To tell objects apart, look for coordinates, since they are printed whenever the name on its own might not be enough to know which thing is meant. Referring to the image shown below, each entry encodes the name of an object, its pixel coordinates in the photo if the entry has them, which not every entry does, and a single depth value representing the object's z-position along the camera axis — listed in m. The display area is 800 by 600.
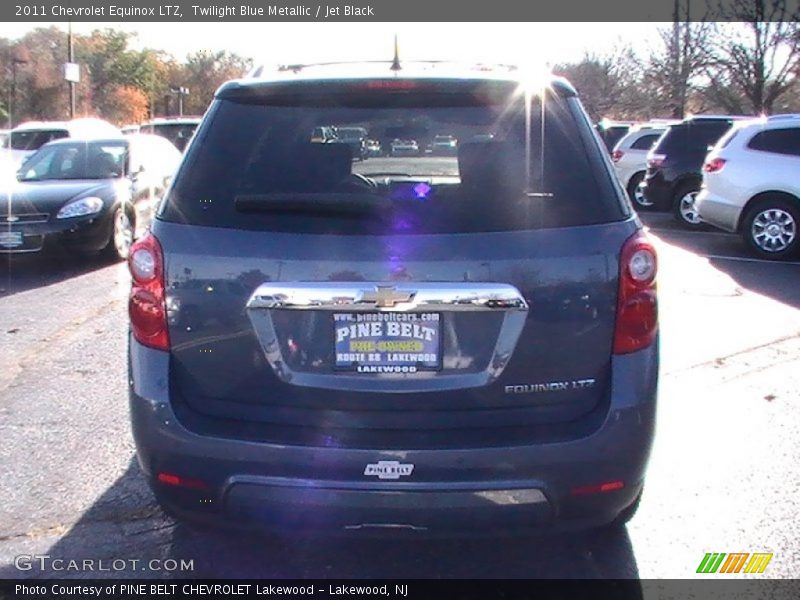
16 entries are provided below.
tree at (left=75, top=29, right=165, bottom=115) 46.25
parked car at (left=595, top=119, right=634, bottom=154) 19.16
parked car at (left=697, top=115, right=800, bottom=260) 10.81
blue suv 2.79
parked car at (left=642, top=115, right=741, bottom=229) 14.12
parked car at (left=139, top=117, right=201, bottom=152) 17.88
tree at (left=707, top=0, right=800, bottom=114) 26.36
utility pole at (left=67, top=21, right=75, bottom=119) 29.51
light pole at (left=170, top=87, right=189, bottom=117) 36.09
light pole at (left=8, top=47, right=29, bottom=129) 39.66
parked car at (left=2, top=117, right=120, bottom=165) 18.89
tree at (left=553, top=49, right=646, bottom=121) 35.47
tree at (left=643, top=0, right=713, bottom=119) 28.83
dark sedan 9.55
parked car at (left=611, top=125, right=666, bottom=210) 16.47
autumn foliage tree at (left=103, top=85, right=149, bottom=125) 43.84
